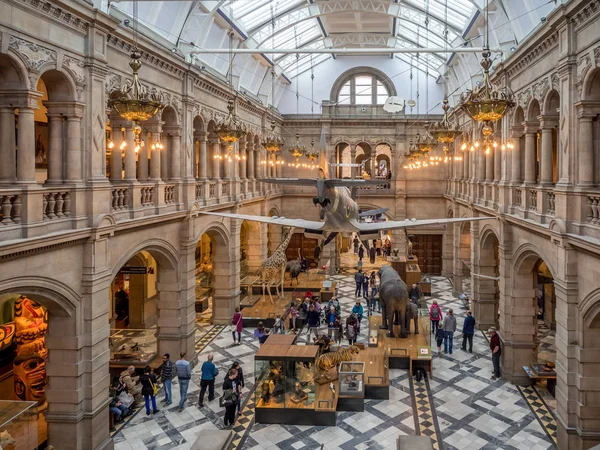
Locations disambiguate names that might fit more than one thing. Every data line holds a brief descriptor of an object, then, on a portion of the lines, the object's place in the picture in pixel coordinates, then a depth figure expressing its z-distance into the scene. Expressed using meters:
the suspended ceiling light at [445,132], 13.79
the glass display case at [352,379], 13.79
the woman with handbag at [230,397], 12.52
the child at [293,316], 20.72
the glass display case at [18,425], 7.05
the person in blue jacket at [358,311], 20.19
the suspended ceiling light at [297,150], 22.85
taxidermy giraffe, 24.16
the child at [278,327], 19.58
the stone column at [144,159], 15.18
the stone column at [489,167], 20.06
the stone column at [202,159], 19.03
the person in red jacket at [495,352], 15.70
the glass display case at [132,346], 15.72
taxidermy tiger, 13.72
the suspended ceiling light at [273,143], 20.62
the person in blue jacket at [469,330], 17.89
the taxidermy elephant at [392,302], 17.91
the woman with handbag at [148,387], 13.23
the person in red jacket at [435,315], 19.36
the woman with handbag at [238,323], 18.86
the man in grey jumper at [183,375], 13.89
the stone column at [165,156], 16.53
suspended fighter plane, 10.43
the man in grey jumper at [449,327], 17.75
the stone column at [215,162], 20.54
